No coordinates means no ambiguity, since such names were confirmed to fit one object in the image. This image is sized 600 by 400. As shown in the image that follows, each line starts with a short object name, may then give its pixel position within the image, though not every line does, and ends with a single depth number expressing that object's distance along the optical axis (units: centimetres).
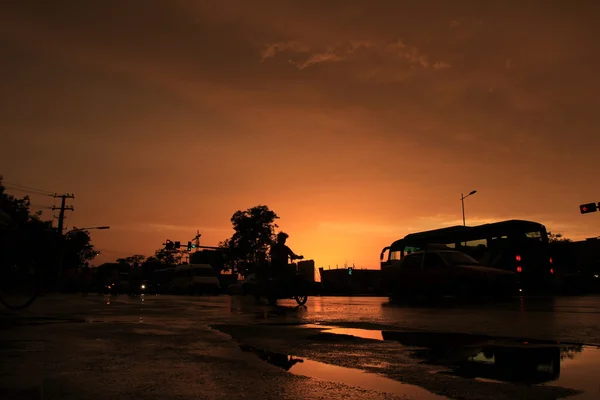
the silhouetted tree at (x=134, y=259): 18788
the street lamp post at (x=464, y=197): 6081
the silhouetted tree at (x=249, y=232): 9812
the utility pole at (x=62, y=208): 7406
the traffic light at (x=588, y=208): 3523
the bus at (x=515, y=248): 2917
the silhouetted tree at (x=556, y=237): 10015
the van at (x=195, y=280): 4412
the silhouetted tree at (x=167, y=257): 14312
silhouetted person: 1814
